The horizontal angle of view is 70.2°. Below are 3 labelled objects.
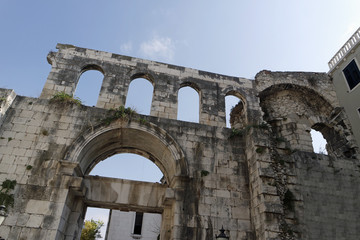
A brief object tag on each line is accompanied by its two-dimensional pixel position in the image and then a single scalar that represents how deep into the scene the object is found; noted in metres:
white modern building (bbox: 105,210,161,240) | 20.78
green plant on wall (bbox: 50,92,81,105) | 8.83
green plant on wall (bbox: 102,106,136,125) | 8.73
